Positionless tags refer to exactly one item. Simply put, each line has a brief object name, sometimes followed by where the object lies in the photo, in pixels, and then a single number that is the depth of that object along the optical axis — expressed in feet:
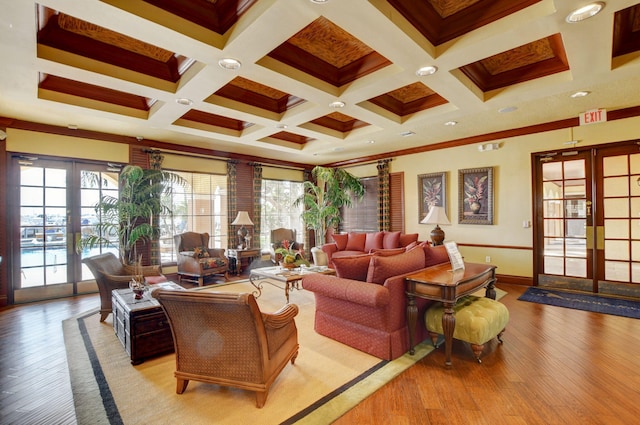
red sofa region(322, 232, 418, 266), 20.97
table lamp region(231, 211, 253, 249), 22.15
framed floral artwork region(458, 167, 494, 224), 19.07
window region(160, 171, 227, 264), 20.68
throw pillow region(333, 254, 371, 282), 10.01
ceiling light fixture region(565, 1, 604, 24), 7.05
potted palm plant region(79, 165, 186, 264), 17.01
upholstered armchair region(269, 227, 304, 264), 23.52
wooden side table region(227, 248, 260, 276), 21.81
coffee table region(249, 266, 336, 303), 14.15
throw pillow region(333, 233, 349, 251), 23.21
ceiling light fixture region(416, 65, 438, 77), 10.02
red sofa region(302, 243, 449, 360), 9.01
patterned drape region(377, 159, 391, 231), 24.00
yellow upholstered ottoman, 8.71
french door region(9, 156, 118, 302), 15.60
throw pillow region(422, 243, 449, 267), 11.91
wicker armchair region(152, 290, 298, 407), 6.58
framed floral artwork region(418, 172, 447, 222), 21.06
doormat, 13.19
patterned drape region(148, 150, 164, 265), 19.30
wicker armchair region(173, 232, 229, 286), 18.53
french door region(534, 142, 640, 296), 15.24
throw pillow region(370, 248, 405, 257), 10.34
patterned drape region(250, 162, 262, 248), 24.56
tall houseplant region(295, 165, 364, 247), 24.98
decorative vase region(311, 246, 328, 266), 21.65
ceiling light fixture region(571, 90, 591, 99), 12.53
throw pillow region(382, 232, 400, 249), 20.90
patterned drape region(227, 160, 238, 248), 23.13
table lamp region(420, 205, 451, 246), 16.31
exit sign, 14.50
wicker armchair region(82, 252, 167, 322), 12.05
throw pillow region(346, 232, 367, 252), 22.76
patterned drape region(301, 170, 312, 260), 28.41
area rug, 6.65
